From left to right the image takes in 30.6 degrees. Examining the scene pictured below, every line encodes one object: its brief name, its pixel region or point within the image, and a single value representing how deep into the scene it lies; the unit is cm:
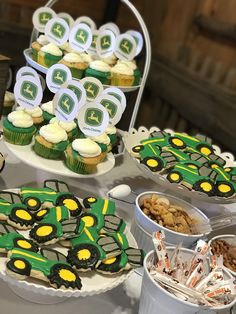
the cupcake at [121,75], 151
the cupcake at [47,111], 129
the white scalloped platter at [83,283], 77
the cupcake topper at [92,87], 129
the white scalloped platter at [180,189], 117
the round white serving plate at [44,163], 111
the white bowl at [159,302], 77
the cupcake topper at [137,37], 166
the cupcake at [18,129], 117
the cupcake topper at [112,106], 121
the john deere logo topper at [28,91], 120
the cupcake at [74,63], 144
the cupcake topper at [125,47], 154
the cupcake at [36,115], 128
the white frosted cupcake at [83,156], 112
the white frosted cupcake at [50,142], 114
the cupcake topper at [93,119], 114
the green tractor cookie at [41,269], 77
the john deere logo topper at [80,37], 145
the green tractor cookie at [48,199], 96
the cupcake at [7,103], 148
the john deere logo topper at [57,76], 127
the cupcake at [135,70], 157
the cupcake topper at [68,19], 165
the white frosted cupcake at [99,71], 145
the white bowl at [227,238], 106
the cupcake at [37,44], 148
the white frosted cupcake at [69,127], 122
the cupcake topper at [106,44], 153
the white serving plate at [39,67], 142
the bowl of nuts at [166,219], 99
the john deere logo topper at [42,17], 155
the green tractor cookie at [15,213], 90
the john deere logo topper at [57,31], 146
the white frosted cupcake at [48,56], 144
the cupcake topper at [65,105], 114
